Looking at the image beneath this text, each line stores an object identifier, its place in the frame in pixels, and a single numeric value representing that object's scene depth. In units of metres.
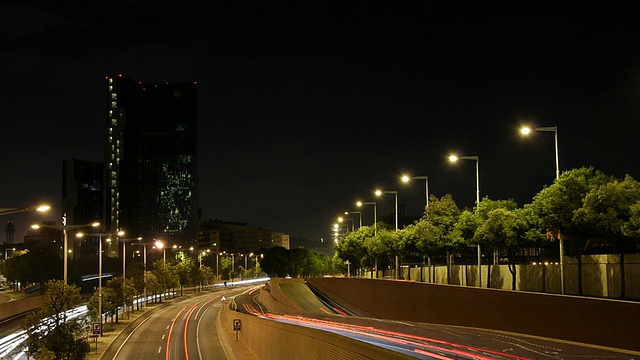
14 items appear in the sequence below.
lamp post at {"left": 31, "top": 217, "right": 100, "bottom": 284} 39.33
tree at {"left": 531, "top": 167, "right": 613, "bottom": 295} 34.84
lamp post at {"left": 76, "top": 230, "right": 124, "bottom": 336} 58.73
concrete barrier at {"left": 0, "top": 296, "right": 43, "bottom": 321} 87.12
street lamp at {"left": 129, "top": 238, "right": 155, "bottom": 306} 101.77
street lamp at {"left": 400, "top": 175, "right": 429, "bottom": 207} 59.12
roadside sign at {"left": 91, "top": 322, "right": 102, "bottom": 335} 56.28
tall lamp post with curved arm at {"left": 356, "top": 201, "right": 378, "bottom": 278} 89.34
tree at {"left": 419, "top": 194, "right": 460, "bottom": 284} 56.97
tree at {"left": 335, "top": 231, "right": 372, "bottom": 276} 98.12
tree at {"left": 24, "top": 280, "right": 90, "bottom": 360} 42.56
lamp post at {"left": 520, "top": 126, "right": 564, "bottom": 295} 34.12
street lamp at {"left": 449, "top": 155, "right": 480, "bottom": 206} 46.09
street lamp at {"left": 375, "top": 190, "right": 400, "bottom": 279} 74.75
